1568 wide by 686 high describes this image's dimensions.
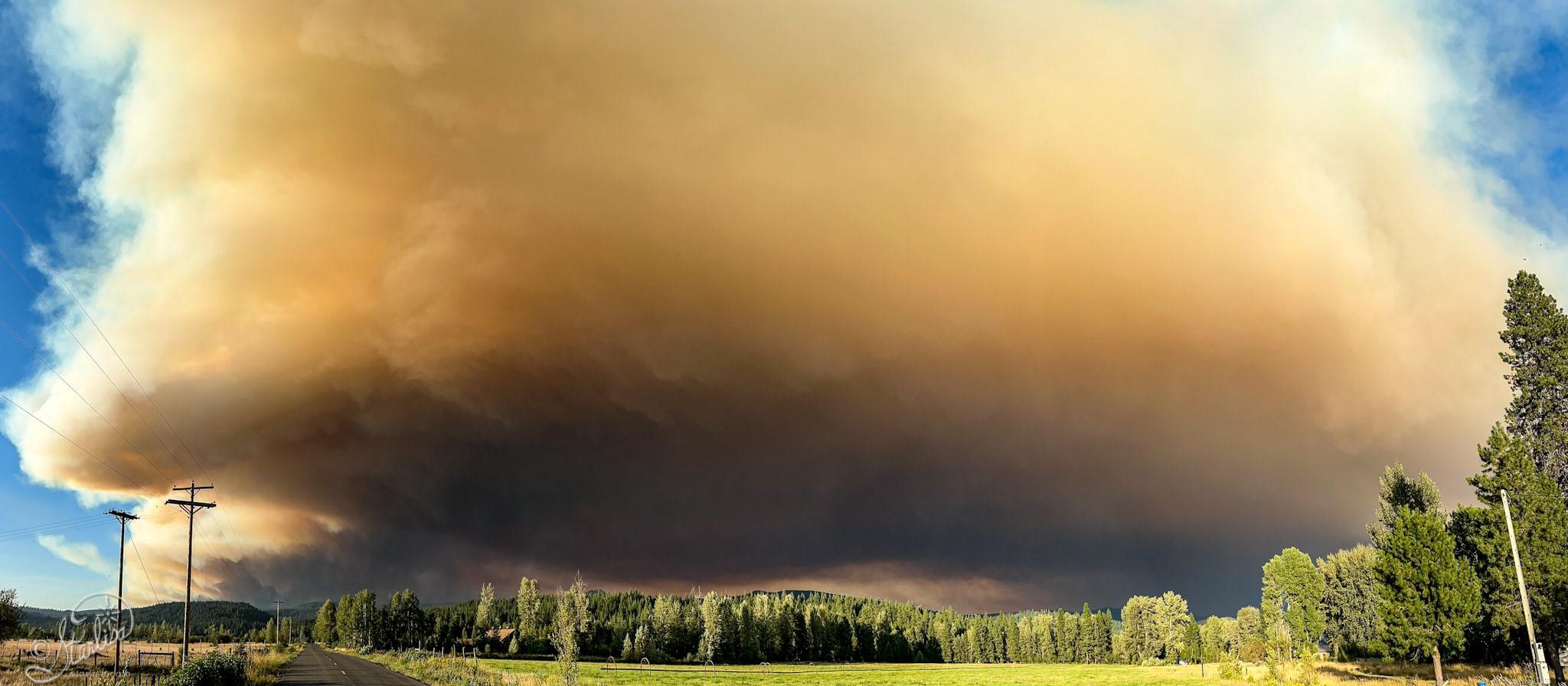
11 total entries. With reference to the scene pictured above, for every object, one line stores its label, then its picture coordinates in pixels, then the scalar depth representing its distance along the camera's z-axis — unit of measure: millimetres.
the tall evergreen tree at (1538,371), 58125
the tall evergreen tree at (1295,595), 105062
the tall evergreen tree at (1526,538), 51062
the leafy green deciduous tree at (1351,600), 105312
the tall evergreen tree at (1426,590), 51281
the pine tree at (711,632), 159000
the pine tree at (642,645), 156000
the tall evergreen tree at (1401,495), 83812
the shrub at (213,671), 42781
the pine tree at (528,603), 178250
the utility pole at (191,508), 65812
